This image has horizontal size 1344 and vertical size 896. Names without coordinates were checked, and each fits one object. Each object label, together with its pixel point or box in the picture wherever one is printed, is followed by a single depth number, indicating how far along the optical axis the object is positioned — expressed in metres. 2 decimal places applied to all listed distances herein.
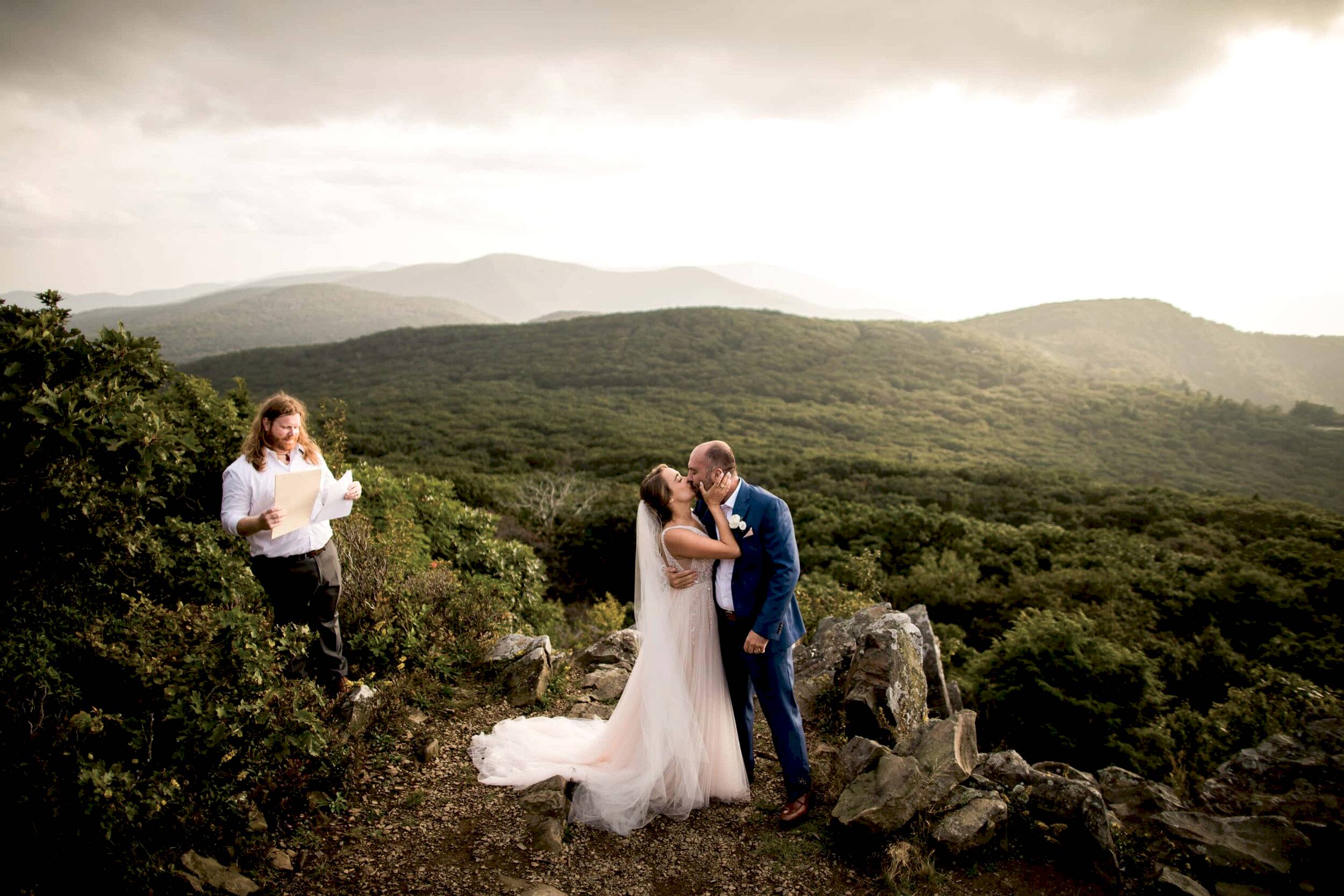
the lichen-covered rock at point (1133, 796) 4.25
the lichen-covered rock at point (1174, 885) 3.42
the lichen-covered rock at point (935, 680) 6.30
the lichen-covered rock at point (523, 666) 5.68
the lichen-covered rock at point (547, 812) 3.81
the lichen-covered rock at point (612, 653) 6.81
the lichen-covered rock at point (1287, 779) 4.14
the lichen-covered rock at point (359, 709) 4.54
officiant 4.13
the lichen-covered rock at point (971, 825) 3.74
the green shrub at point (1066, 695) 6.88
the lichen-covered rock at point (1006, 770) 4.27
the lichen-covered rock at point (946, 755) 3.91
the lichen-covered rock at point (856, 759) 4.27
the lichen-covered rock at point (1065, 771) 4.51
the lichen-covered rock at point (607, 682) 6.03
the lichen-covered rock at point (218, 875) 3.12
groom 4.01
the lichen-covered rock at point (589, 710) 5.47
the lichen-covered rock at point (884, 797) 3.73
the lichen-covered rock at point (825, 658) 5.89
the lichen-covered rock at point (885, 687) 5.20
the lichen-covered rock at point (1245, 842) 3.51
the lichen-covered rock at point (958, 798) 3.91
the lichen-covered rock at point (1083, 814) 3.70
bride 4.13
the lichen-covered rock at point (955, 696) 6.68
